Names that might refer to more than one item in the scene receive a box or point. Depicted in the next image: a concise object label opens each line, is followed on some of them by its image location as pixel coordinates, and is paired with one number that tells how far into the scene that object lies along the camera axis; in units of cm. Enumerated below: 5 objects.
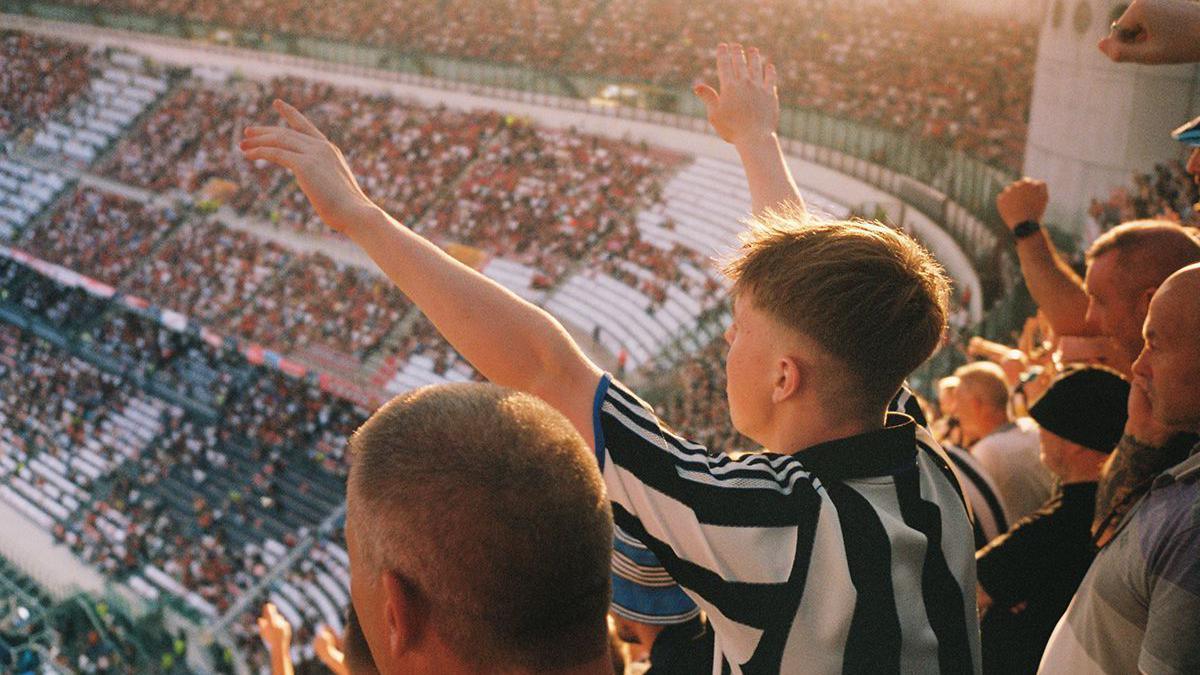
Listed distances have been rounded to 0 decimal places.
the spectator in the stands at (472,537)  94
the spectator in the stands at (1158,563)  130
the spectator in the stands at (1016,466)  297
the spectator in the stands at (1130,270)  226
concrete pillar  907
